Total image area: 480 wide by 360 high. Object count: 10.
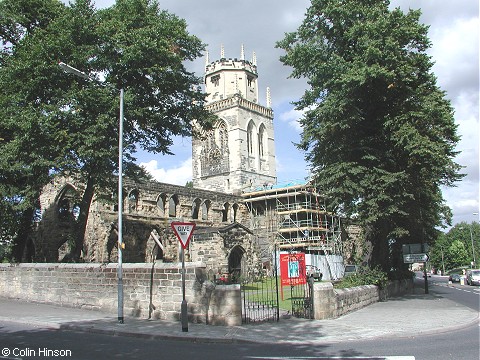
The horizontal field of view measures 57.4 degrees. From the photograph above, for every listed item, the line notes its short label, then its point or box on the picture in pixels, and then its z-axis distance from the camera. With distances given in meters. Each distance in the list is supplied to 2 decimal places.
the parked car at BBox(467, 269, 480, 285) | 36.93
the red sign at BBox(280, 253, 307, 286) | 18.03
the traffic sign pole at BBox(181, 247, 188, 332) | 11.12
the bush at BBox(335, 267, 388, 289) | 19.06
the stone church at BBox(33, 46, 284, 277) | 28.94
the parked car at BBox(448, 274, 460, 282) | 45.06
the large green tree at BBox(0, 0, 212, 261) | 17.97
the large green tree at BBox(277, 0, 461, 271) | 18.66
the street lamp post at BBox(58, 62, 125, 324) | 12.66
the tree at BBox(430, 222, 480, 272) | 86.18
